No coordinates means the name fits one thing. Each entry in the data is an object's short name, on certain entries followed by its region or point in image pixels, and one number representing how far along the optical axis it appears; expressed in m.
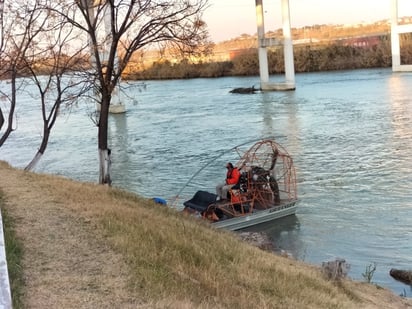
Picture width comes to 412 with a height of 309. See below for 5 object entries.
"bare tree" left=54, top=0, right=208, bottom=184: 13.20
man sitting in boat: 14.22
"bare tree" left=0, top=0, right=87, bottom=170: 14.65
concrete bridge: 57.35
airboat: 13.52
